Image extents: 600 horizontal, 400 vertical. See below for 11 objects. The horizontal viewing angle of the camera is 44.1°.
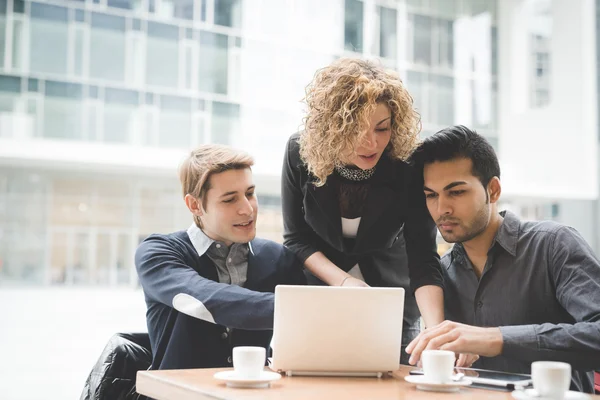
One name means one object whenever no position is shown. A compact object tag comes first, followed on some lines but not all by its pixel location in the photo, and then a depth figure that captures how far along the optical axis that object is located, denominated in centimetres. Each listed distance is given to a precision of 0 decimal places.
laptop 148
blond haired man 182
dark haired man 190
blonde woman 198
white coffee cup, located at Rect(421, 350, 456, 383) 140
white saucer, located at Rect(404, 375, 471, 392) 138
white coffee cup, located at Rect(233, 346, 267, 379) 143
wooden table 131
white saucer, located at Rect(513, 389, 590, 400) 126
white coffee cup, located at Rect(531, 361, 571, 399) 123
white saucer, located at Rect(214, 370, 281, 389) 138
